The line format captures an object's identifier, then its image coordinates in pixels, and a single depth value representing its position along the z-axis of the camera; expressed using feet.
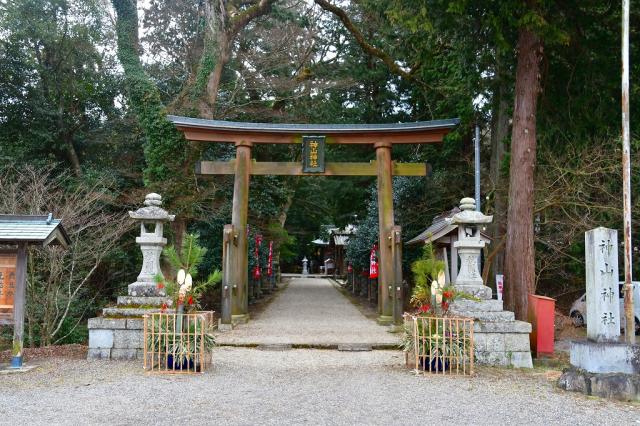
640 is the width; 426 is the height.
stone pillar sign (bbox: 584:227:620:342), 21.75
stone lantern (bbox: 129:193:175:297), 29.67
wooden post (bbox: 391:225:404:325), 40.06
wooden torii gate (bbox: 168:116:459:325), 40.98
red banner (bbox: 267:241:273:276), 69.86
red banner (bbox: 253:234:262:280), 57.41
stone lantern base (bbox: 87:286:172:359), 27.43
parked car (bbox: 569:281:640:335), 47.14
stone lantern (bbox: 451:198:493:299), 28.66
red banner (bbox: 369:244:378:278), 55.36
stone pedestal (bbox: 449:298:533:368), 26.94
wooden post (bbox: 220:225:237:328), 38.96
